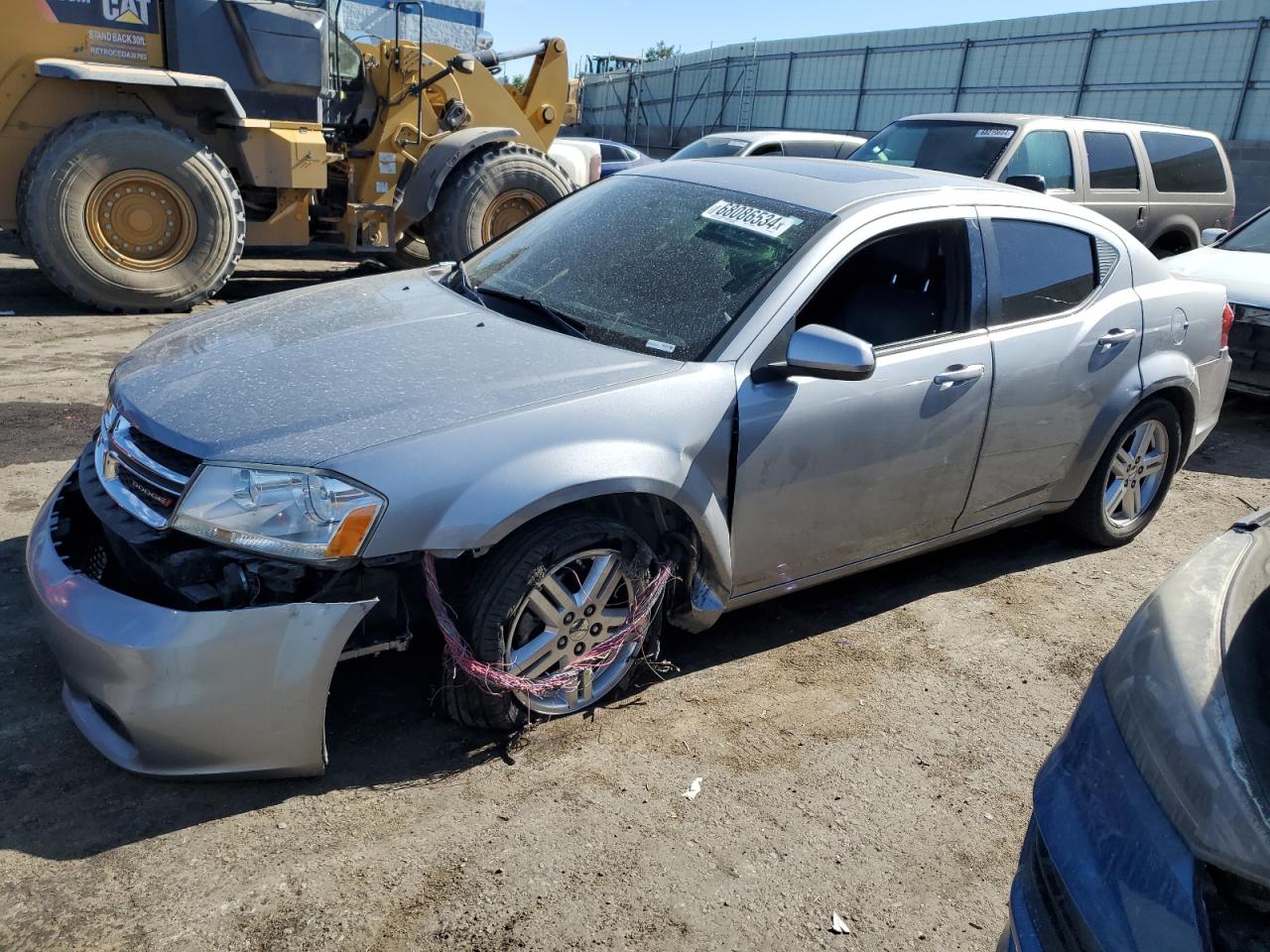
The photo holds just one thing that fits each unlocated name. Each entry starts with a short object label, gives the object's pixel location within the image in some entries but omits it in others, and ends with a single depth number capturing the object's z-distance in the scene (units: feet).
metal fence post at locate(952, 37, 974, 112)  63.77
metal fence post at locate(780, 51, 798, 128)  78.84
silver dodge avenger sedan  8.54
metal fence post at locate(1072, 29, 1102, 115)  56.90
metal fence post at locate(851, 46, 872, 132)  71.20
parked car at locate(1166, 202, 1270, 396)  22.50
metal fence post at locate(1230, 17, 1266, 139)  49.39
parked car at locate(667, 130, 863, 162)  37.58
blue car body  4.78
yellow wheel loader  24.41
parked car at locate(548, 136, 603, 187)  37.63
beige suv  27.91
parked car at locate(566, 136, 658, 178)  50.42
